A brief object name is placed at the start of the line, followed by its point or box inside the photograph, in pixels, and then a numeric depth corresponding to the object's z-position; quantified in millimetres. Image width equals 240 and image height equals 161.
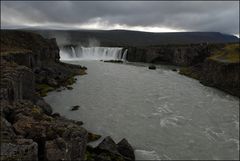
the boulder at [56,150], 6674
